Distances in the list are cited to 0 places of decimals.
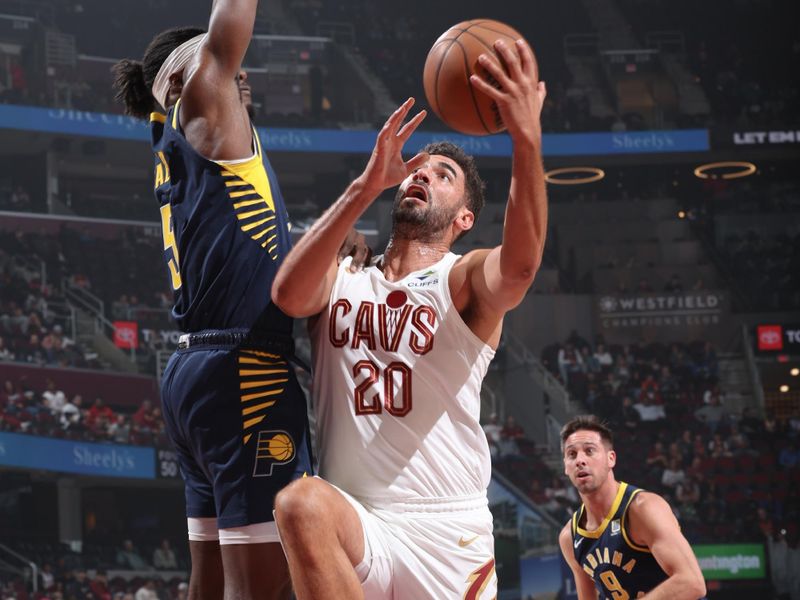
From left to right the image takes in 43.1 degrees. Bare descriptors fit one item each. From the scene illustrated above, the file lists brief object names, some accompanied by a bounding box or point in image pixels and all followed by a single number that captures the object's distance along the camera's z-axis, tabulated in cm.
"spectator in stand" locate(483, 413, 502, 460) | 1912
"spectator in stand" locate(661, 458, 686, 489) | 1861
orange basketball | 351
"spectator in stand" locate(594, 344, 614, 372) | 2155
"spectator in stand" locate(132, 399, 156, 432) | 1842
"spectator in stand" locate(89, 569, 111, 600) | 1606
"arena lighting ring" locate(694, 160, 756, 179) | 2430
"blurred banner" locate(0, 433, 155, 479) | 1755
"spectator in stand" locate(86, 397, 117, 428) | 1817
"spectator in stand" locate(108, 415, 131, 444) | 1805
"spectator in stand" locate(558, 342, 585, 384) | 2130
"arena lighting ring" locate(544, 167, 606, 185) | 2438
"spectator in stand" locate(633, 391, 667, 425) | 2019
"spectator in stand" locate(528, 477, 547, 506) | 1822
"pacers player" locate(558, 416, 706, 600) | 556
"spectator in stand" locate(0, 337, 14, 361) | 1839
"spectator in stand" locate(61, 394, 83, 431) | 1795
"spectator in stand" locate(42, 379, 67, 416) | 1812
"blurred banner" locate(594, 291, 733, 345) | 2253
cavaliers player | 321
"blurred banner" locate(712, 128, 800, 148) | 2342
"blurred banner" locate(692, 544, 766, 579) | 1728
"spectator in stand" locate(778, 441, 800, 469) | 1919
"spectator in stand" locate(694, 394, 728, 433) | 2020
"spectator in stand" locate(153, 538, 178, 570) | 1725
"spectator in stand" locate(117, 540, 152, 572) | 1711
